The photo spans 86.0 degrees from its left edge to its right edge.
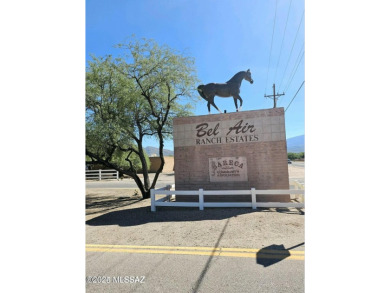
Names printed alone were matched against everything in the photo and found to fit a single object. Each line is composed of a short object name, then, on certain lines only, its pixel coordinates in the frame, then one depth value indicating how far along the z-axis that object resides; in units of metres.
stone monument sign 7.57
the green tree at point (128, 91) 9.59
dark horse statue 8.63
